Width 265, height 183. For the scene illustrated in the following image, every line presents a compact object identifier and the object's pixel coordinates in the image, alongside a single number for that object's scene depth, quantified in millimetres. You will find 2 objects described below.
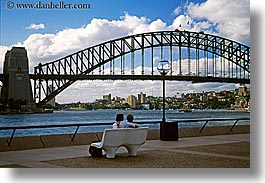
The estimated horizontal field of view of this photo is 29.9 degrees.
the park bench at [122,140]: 8250
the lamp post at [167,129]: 11773
